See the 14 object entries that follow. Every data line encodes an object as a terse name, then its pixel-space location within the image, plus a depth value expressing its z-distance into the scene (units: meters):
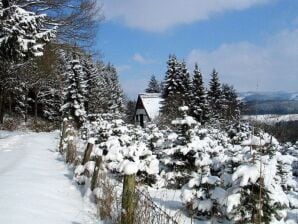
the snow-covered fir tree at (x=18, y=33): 14.55
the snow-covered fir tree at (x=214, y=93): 51.25
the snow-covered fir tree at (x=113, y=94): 61.99
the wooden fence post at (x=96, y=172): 7.77
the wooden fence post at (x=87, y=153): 9.74
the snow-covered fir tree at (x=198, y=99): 45.56
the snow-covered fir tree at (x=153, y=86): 89.94
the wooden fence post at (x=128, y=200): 5.13
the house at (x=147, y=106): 55.18
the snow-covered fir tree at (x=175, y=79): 51.84
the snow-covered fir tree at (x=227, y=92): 50.71
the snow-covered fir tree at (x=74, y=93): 43.41
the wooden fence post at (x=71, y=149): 12.10
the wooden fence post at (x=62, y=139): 15.38
